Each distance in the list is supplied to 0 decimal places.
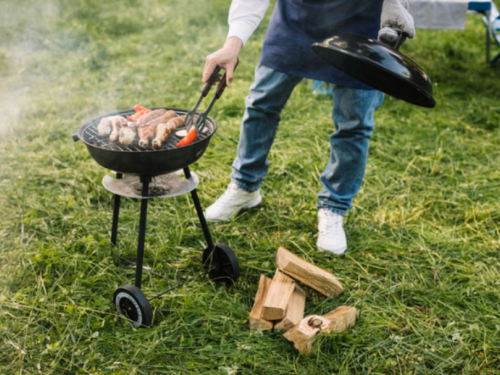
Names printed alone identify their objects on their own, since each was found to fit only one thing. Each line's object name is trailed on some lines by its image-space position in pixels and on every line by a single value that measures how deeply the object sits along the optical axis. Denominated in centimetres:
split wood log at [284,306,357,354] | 219
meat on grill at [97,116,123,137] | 231
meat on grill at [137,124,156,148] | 221
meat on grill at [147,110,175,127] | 234
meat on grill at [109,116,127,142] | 226
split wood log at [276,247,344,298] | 252
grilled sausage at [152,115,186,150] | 220
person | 252
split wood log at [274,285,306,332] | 232
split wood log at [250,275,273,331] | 233
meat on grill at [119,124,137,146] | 222
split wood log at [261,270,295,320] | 229
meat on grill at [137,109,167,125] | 236
